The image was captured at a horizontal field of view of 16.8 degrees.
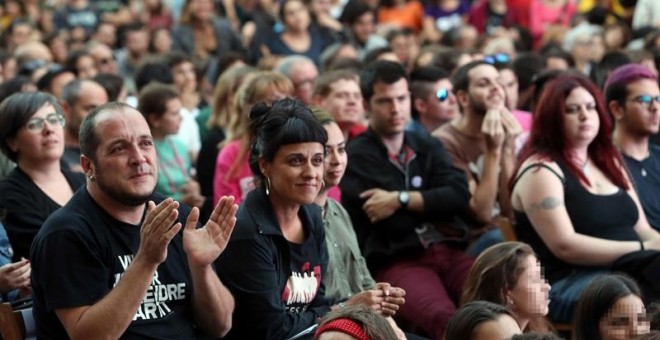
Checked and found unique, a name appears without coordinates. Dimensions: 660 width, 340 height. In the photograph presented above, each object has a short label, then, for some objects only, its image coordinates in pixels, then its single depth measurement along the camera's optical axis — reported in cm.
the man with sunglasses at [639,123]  1118
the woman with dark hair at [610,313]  769
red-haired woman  987
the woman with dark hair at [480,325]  676
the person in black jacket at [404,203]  1051
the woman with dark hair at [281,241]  782
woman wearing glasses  890
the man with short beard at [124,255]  662
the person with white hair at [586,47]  1887
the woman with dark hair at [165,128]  1292
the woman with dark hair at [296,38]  1966
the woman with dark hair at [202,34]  2196
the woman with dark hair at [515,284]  817
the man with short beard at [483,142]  1118
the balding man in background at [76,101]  1176
